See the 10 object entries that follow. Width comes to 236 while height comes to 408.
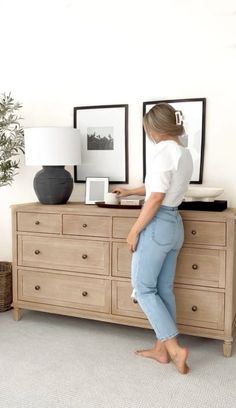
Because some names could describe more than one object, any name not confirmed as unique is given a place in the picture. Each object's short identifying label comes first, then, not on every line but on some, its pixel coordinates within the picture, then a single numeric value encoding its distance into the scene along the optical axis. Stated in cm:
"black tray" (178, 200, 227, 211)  286
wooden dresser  277
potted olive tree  362
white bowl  293
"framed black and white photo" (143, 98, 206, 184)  323
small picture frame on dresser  345
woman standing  248
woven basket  363
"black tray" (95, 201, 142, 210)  301
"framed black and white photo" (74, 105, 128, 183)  351
